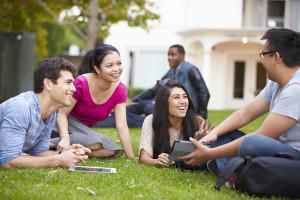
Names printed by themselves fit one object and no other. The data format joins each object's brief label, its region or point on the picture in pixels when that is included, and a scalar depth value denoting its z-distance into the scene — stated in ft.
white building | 99.52
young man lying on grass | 19.88
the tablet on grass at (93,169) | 21.25
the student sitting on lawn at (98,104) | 25.14
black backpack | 17.47
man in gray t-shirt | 17.88
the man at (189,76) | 41.86
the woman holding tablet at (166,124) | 23.26
